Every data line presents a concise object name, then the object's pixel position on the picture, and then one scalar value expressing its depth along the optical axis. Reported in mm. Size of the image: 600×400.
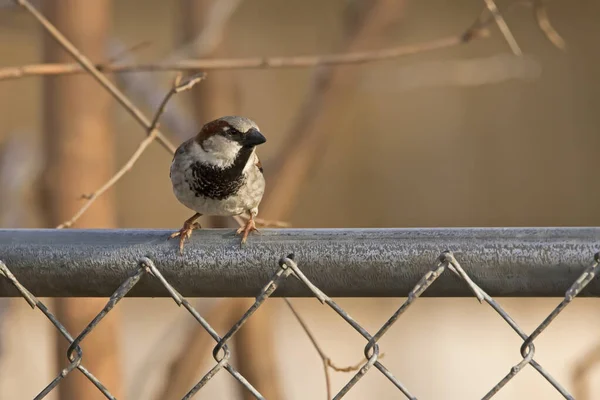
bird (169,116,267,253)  4985
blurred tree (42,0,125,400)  5035
